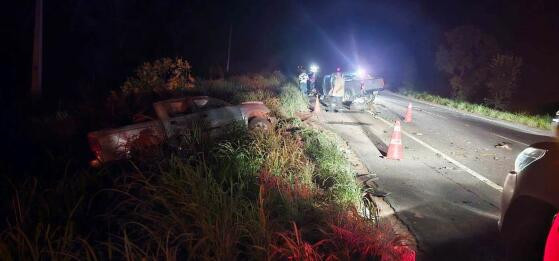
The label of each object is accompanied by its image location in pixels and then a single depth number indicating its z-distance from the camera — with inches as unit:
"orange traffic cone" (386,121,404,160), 359.6
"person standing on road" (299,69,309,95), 865.0
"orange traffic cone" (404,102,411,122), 610.4
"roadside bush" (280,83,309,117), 559.6
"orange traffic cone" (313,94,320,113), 640.7
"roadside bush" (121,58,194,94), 622.2
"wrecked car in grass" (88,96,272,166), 271.7
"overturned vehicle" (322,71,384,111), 674.8
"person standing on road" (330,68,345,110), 655.8
